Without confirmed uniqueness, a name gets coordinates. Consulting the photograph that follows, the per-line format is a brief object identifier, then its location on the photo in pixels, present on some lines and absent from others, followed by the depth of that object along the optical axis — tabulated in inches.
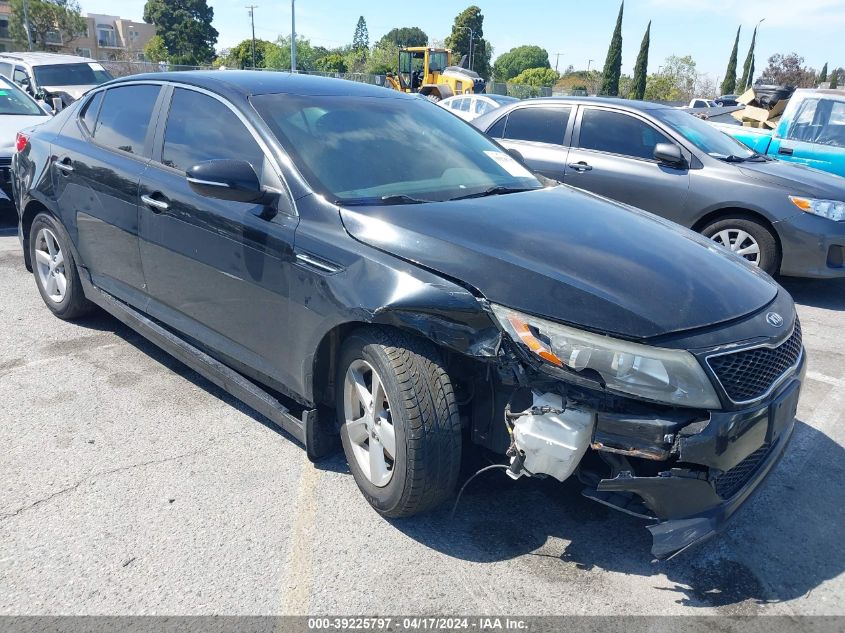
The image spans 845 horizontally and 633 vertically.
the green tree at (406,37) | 5002.5
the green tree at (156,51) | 2458.0
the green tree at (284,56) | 3225.9
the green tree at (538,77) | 3963.1
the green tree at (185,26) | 3075.8
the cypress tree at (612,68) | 2224.4
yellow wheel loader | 1273.4
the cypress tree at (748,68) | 2582.4
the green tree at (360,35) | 5324.8
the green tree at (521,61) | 5561.0
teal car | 319.3
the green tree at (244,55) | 2604.3
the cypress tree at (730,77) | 2375.7
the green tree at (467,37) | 3029.0
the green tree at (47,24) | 2224.4
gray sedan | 233.9
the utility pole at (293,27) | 1483.0
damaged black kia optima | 89.8
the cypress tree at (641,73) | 2161.7
